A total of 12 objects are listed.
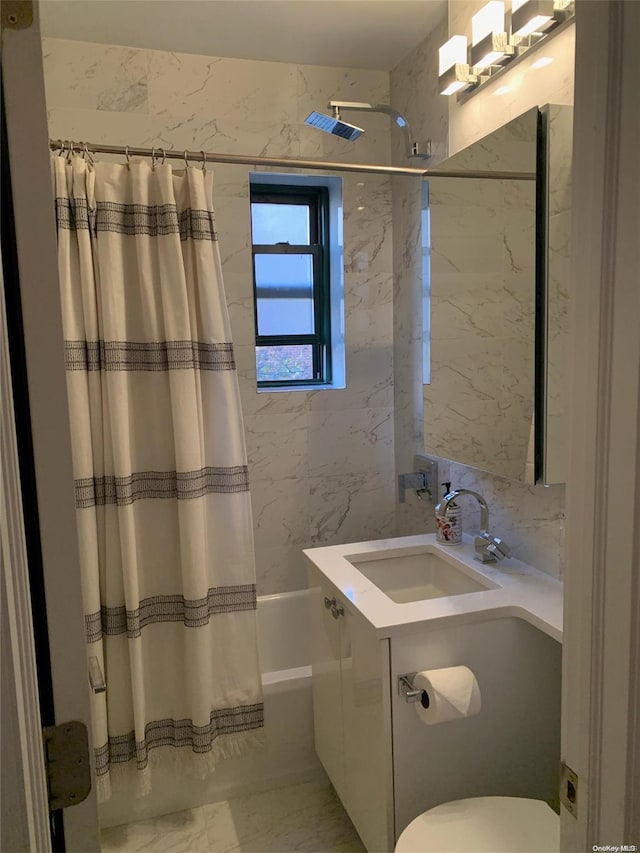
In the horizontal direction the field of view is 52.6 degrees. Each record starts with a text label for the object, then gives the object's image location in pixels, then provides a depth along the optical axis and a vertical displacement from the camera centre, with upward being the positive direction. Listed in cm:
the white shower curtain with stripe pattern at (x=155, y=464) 187 -31
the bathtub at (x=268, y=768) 211 -139
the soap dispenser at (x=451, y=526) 217 -58
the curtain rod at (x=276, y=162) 183 +61
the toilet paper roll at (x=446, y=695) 154 -82
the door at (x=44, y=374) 66 -1
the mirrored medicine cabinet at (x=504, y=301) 173 +15
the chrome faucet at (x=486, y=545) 200 -60
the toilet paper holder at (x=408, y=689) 158 -83
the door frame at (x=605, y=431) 66 -9
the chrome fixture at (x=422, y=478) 259 -51
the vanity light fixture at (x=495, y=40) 172 +90
